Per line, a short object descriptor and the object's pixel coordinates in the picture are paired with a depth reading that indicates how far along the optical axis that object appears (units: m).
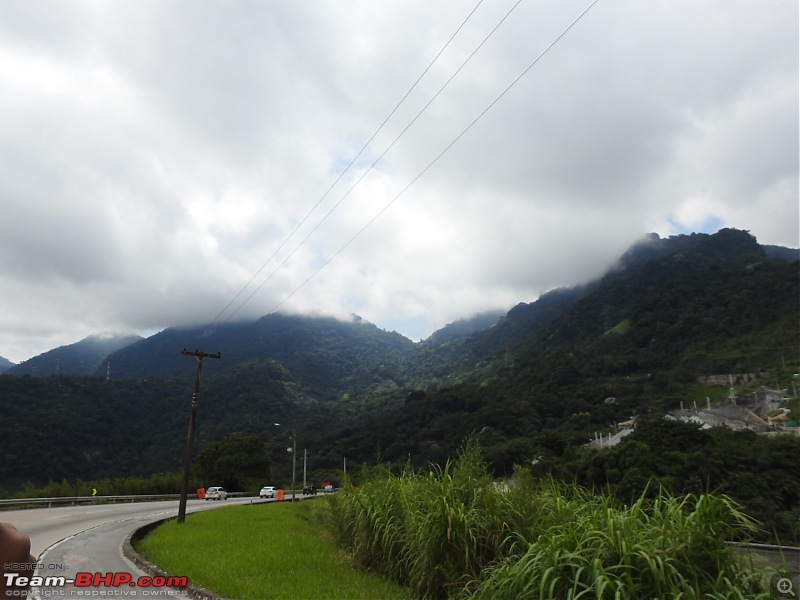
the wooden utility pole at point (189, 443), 21.90
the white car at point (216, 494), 49.33
